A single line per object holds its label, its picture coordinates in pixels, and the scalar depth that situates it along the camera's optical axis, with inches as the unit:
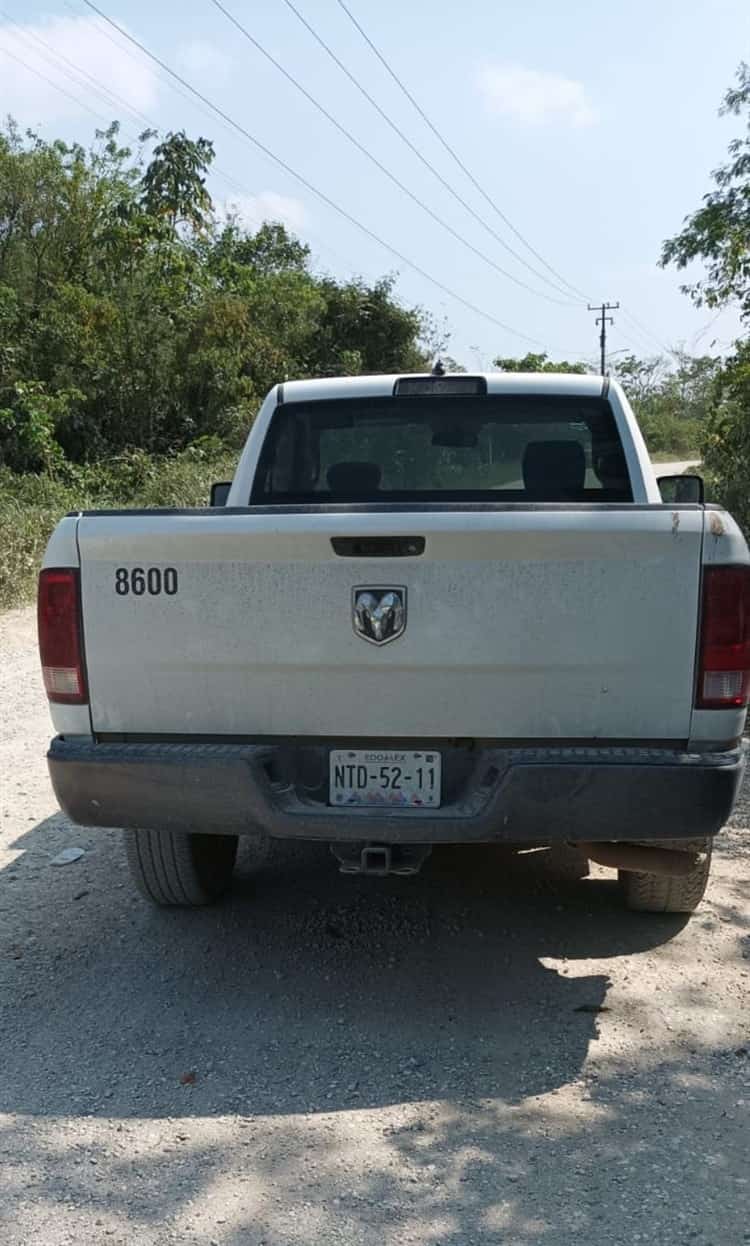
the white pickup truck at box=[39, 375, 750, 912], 124.7
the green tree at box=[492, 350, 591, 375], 1784.0
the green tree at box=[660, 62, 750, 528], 520.4
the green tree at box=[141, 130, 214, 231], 930.1
